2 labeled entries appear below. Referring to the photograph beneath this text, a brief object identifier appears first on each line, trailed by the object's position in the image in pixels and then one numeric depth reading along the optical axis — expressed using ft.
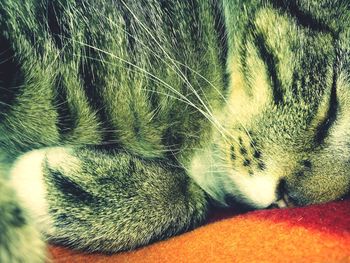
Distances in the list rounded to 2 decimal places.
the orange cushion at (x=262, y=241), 0.42
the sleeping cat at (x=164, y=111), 0.52
